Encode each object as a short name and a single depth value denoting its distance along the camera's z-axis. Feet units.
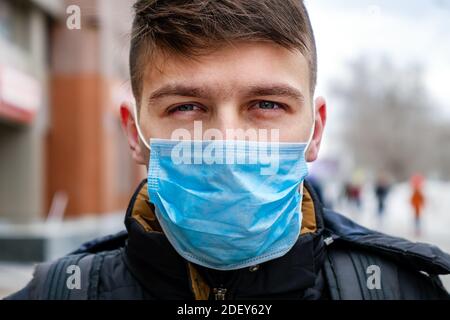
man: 1.93
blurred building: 27.44
